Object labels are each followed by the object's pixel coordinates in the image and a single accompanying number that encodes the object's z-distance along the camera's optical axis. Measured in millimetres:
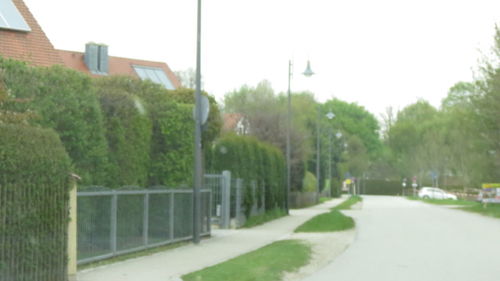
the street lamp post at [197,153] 19859
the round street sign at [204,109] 19906
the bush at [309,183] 59250
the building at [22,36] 23422
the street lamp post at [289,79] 39438
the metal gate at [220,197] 26844
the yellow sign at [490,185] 49150
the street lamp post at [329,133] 57875
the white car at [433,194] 85162
